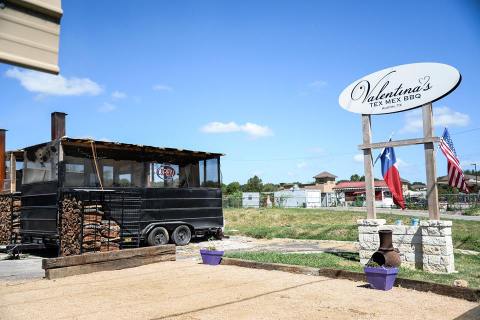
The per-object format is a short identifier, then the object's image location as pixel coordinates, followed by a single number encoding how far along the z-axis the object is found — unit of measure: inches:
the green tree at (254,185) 3048.2
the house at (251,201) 1809.5
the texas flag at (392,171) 391.5
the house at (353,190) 2566.4
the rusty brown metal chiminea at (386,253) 315.3
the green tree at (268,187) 3079.2
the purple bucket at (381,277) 259.8
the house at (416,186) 4064.7
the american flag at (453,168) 353.4
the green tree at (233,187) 2913.9
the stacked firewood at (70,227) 421.7
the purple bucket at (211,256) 371.9
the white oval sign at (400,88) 348.2
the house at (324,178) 3523.6
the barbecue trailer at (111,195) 436.8
